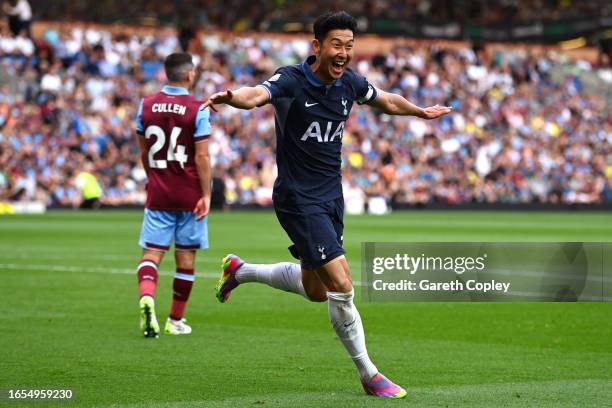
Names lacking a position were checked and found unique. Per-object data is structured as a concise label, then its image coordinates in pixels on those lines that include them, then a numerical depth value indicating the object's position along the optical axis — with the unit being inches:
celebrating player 588.7
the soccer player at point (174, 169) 828.6
